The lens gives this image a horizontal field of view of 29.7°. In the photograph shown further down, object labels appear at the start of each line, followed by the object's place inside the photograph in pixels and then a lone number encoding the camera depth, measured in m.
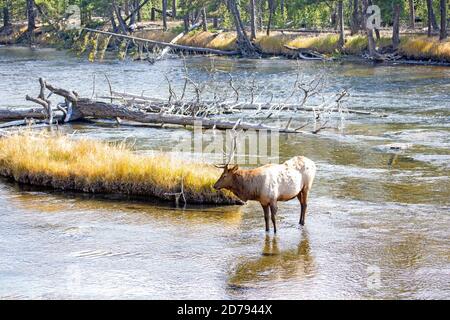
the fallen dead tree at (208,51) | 62.12
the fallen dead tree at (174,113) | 26.67
